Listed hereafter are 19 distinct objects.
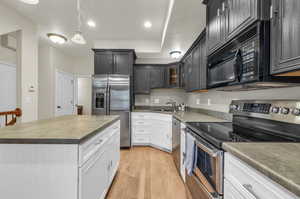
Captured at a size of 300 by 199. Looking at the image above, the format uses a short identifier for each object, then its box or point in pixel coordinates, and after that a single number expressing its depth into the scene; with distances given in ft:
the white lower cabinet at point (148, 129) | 11.02
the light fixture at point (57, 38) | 8.36
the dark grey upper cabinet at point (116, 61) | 11.95
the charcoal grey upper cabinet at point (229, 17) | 3.17
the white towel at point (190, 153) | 4.52
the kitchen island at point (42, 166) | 3.30
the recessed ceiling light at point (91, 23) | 9.39
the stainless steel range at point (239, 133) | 3.19
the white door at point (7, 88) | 10.57
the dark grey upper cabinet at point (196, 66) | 7.17
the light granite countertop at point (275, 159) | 1.60
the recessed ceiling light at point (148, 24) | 9.33
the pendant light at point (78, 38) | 7.24
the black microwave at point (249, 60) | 3.12
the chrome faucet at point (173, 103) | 13.18
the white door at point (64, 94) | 14.71
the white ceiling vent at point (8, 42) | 10.72
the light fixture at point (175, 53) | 11.38
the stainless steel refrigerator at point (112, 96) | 11.22
